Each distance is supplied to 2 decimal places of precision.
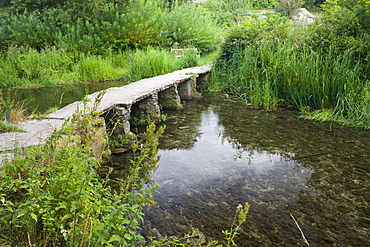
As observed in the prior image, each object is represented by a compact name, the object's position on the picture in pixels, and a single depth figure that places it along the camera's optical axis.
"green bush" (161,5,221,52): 15.30
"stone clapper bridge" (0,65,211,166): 3.15
